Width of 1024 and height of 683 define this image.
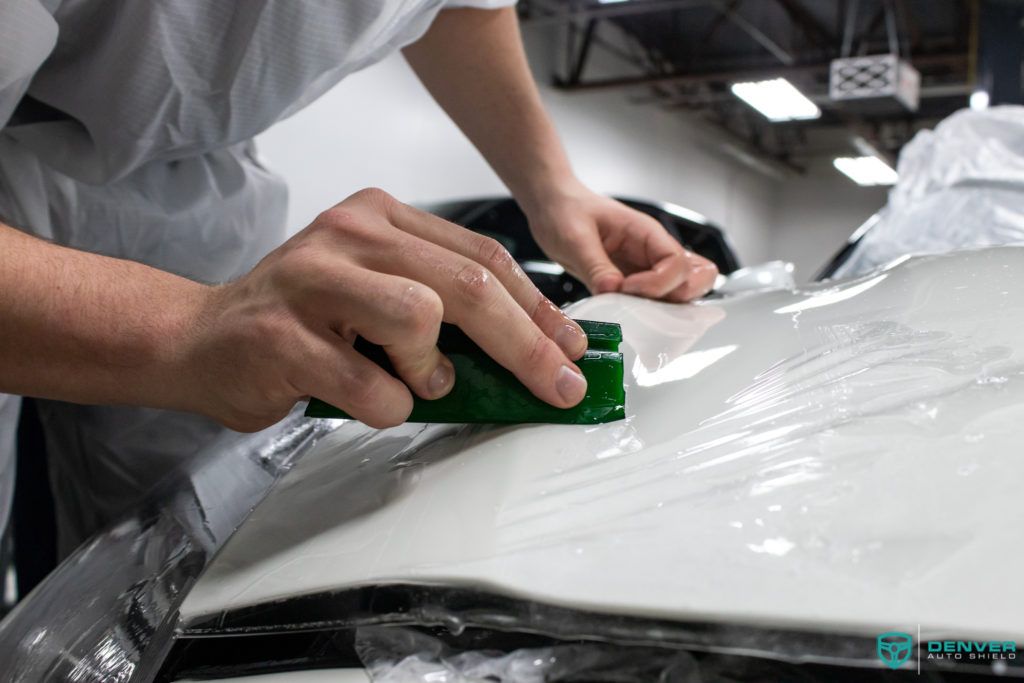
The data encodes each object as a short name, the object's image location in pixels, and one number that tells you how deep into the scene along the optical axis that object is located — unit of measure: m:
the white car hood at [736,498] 0.34
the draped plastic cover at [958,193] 1.58
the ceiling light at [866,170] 12.25
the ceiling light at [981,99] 4.31
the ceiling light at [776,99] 7.81
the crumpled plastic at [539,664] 0.36
